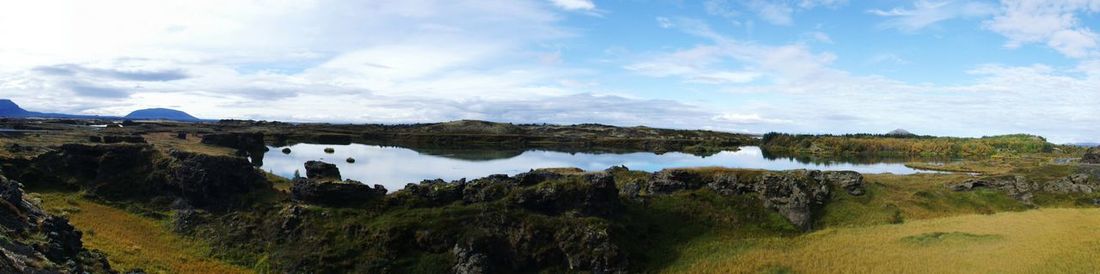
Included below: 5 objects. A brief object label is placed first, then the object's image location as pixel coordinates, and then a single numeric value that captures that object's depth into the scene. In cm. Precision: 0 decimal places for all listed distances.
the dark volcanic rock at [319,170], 5794
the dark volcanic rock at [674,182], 5456
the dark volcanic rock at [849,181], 5550
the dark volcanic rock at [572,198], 4494
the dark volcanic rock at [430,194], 4606
